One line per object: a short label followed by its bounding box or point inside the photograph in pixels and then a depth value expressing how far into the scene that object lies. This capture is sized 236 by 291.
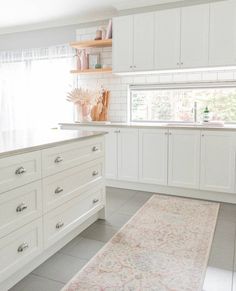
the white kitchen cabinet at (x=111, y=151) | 3.91
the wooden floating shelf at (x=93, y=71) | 4.21
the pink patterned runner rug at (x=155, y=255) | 1.87
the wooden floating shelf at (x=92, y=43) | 4.13
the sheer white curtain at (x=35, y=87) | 4.87
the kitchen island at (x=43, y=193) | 1.70
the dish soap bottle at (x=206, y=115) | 3.85
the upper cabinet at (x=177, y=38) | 3.42
